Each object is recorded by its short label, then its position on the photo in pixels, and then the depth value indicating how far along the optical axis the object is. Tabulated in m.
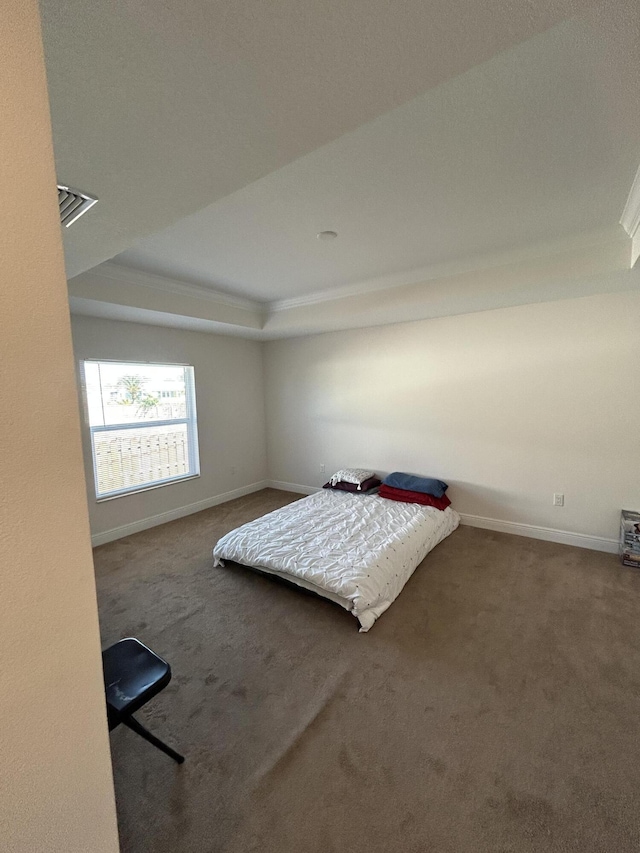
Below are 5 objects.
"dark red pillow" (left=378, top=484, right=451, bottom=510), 3.62
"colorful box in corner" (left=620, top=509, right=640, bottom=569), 2.80
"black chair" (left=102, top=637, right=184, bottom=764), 1.27
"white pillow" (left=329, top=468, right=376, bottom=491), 4.11
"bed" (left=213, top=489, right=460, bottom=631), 2.34
